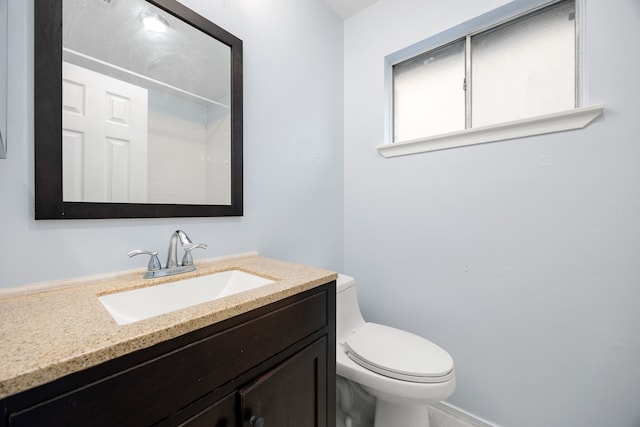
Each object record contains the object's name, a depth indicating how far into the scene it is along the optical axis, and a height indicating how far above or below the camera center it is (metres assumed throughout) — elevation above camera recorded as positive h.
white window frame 1.04 +0.41
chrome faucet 0.84 -0.17
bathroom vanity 0.37 -0.29
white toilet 0.96 -0.63
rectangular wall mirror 0.72 +0.35
